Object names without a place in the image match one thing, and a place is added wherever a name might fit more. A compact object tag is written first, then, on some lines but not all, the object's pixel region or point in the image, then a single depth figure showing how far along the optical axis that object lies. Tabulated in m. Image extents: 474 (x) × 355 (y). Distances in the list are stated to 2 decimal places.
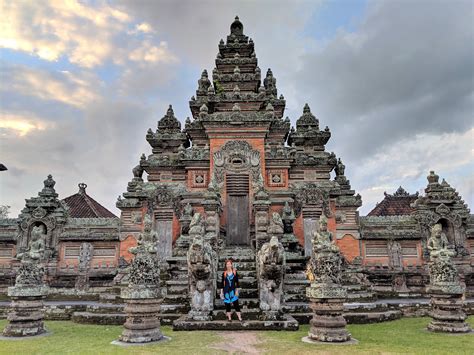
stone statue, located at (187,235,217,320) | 10.11
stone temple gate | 15.98
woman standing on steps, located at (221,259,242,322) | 9.97
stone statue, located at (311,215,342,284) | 9.04
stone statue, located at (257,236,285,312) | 10.25
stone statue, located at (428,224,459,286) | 10.43
